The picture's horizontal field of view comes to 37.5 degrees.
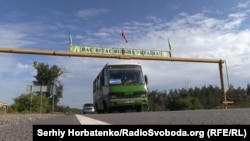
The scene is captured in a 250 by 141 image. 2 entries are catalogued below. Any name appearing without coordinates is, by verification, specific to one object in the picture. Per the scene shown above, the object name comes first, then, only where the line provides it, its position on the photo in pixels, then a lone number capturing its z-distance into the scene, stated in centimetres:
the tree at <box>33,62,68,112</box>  6631
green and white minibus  2097
